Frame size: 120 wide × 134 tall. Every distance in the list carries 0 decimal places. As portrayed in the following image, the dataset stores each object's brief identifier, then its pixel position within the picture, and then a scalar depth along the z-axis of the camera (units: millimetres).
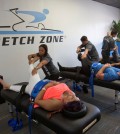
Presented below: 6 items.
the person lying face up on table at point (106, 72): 1832
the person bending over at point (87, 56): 2130
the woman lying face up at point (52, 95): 1140
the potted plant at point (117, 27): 4142
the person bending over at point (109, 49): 2740
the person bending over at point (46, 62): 2006
